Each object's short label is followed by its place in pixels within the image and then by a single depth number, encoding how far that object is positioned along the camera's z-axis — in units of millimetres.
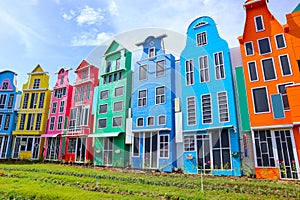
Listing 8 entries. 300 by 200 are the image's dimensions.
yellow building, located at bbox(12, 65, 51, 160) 23484
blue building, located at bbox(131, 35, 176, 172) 15047
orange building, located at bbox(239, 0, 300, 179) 11031
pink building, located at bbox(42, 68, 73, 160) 22297
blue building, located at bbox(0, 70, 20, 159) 24000
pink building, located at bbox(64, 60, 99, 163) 20297
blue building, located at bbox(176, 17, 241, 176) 12727
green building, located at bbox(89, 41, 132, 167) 17828
